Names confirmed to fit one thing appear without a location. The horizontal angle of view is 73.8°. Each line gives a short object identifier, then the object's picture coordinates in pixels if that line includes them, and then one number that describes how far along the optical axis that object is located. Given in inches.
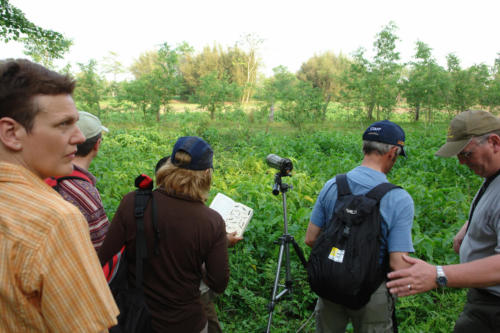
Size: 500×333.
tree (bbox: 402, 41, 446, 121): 660.7
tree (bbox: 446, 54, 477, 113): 685.3
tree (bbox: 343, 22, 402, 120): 683.4
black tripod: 111.5
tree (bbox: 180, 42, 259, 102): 1370.6
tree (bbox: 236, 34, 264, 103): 1338.6
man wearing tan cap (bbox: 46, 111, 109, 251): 76.6
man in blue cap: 75.6
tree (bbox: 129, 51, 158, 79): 1801.2
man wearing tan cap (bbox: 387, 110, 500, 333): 68.1
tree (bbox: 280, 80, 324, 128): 603.2
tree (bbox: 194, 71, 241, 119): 775.1
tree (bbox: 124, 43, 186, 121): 732.0
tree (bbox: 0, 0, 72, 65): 378.9
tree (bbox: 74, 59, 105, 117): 715.4
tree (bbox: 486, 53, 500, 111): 697.6
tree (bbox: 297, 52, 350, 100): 1544.0
